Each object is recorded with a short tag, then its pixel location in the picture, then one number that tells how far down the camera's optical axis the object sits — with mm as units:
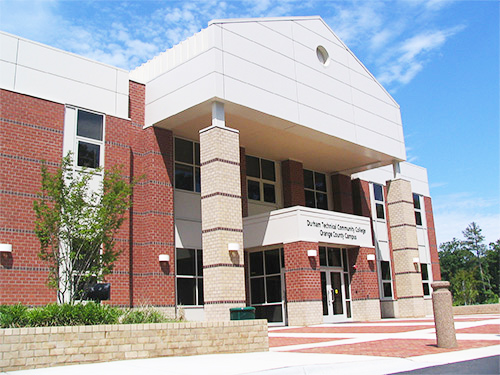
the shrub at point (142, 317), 12359
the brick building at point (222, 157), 17797
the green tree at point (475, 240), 105288
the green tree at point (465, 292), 45109
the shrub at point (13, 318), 10359
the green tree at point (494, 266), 92000
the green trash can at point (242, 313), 13180
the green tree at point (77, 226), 14789
